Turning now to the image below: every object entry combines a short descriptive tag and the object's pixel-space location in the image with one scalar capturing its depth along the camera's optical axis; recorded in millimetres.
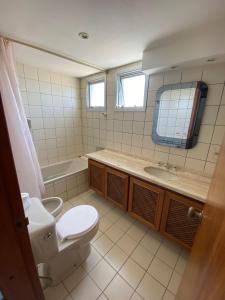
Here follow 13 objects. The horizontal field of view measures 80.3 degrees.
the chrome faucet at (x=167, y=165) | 1633
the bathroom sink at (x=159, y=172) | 1609
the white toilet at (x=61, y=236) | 840
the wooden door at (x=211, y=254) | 409
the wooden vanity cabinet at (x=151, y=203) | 1234
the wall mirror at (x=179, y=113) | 1375
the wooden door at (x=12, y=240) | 457
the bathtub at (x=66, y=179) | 2021
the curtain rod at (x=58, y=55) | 1290
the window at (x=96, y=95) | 2371
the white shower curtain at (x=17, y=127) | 1316
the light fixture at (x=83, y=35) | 1184
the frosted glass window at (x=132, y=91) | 1829
